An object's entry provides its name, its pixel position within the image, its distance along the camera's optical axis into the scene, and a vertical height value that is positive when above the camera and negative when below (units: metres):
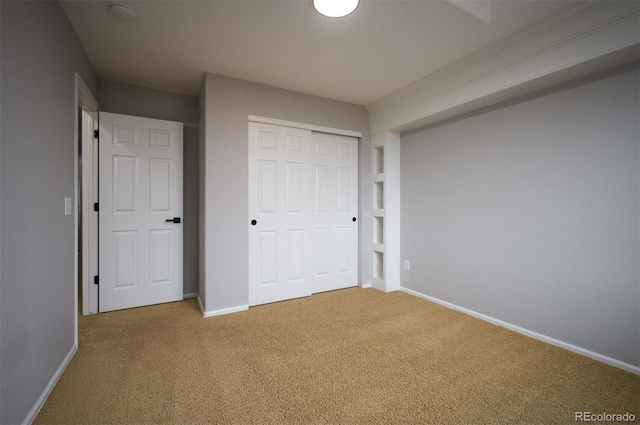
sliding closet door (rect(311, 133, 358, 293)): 3.44 +0.00
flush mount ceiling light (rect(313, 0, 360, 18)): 1.70 +1.32
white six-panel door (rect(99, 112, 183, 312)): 2.78 +0.01
